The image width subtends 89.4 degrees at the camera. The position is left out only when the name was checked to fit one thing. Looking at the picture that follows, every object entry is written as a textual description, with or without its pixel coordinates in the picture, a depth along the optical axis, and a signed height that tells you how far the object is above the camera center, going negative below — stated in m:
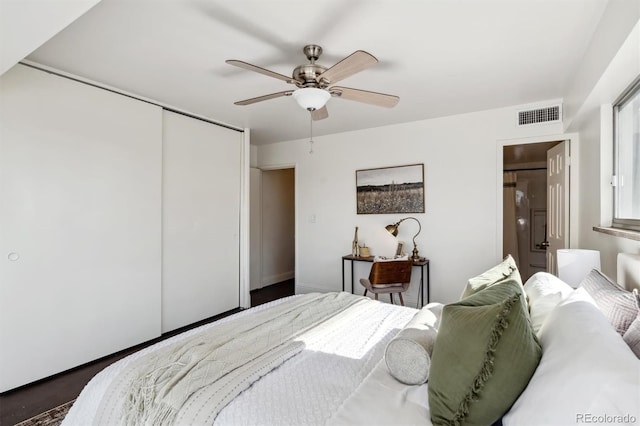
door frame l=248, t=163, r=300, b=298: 4.88 -0.10
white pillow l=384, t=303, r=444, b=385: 1.16 -0.53
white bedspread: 1.08 -0.66
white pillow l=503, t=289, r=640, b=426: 0.68 -0.39
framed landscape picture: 3.96 +0.28
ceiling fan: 1.84 +0.82
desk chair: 3.43 -0.70
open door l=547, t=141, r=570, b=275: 3.25 +0.12
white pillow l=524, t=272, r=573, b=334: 1.28 -0.38
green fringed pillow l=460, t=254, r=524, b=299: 1.61 -0.35
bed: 0.78 -0.59
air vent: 3.22 +0.98
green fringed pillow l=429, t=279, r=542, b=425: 0.89 -0.43
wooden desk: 3.73 -0.63
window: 1.91 +0.33
